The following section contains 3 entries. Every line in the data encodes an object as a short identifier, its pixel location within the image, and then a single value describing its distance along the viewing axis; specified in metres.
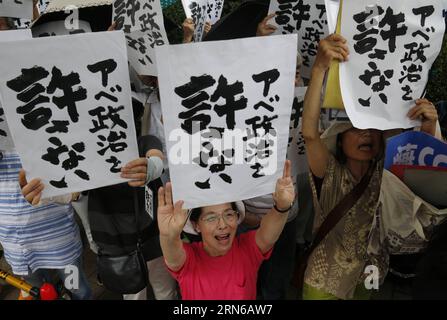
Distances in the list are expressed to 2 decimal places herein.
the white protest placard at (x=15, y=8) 2.58
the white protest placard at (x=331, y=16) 1.97
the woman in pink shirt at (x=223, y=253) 1.89
